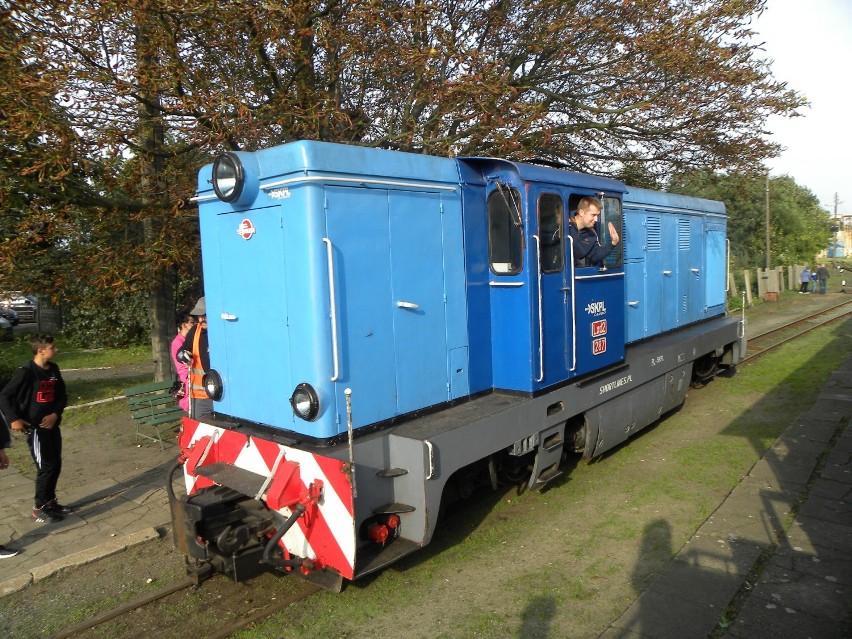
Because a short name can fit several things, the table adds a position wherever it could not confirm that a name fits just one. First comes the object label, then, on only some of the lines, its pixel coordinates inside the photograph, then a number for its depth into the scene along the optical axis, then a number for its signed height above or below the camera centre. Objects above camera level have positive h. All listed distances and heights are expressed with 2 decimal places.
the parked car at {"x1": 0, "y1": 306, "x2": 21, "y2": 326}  21.83 -0.51
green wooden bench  7.71 -1.41
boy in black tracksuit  5.54 -1.00
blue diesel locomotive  3.95 -0.47
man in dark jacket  5.41 +0.37
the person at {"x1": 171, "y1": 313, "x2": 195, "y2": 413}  6.26 -0.50
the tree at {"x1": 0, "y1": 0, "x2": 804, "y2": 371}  6.13 +2.46
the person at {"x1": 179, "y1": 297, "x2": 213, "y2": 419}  5.54 -0.68
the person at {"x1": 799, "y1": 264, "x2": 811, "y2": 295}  27.80 -0.53
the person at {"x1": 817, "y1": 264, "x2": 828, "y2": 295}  27.19 -0.54
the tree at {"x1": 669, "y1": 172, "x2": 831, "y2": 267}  32.06 +2.03
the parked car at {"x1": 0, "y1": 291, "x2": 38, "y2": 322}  26.81 -0.36
